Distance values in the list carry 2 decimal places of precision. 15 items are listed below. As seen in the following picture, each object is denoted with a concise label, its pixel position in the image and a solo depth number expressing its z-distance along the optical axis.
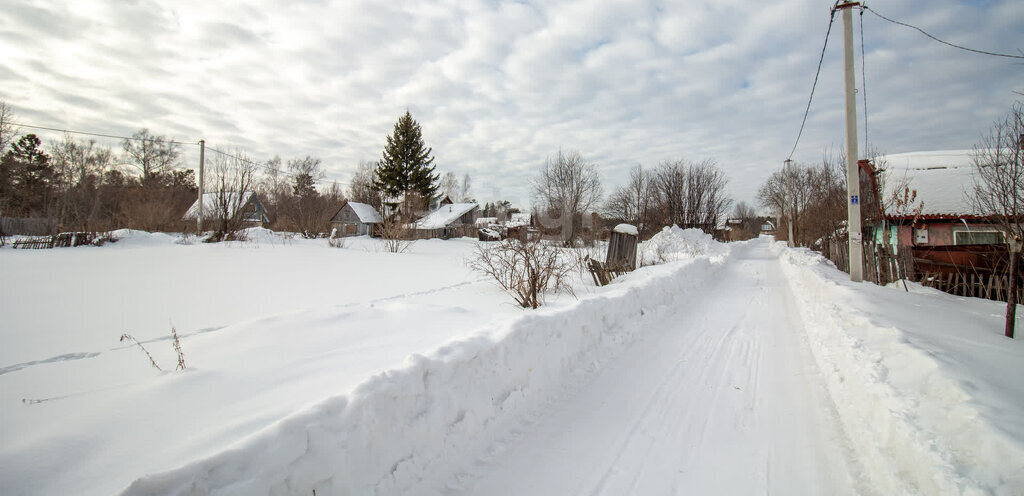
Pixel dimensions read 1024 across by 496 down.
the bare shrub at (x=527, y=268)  7.85
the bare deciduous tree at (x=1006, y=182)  6.08
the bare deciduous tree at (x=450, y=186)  76.37
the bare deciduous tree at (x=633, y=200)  47.78
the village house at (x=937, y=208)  15.14
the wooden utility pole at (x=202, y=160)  24.21
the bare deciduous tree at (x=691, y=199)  40.47
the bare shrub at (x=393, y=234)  20.37
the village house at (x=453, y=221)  47.09
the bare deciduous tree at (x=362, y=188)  55.69
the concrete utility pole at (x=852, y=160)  9.34
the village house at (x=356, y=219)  45.91
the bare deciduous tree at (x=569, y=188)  42.44
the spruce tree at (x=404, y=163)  44.66
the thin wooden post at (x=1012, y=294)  4.65
